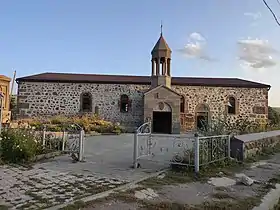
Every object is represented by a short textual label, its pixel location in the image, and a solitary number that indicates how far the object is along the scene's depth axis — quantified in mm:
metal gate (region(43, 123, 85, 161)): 6523
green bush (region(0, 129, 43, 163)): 6067
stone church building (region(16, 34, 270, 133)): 18408
